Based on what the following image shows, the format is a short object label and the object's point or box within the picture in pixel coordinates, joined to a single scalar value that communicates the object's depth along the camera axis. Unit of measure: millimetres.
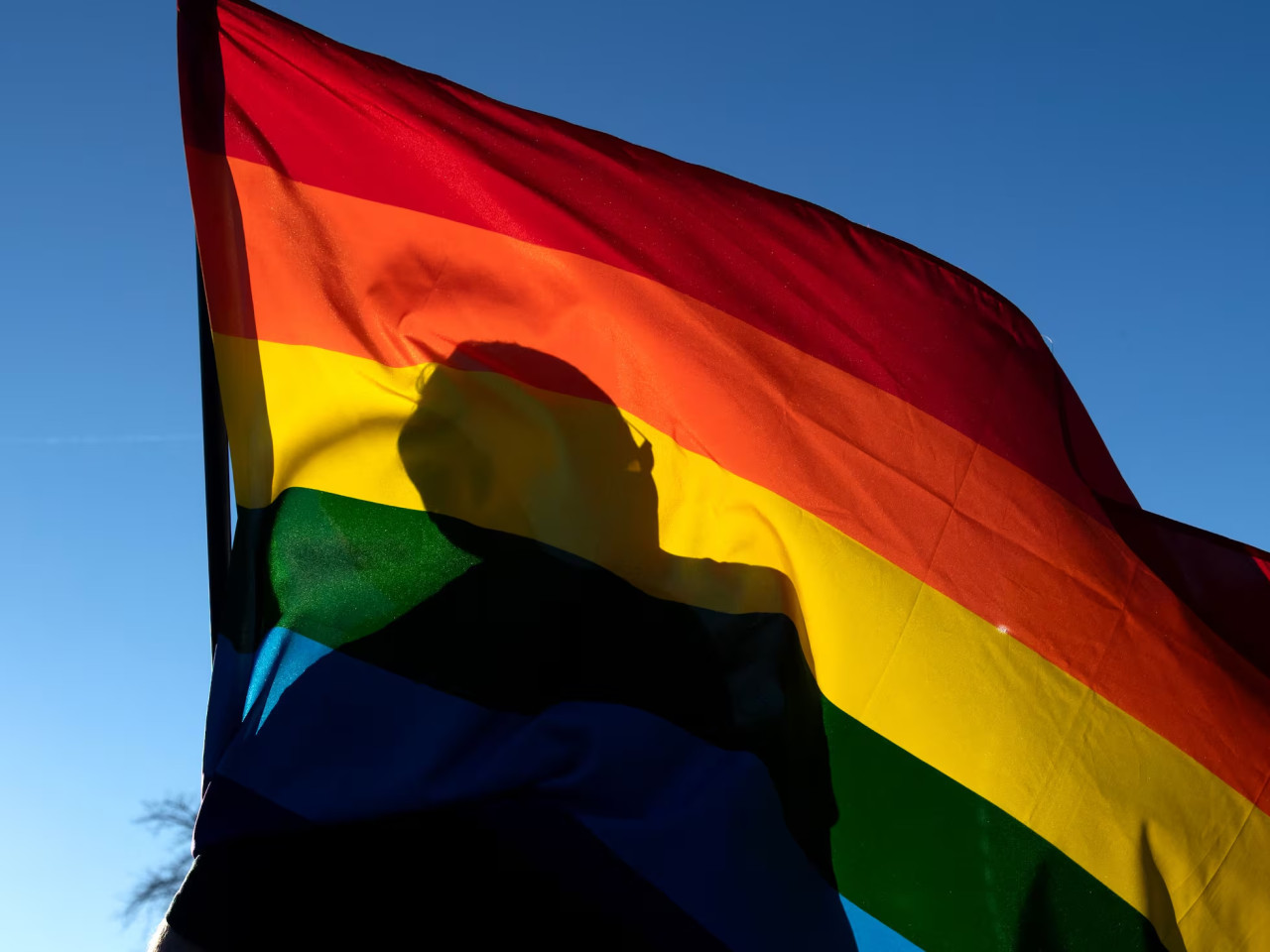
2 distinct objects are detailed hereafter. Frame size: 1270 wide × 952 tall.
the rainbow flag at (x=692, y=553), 3096
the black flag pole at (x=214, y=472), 3182
